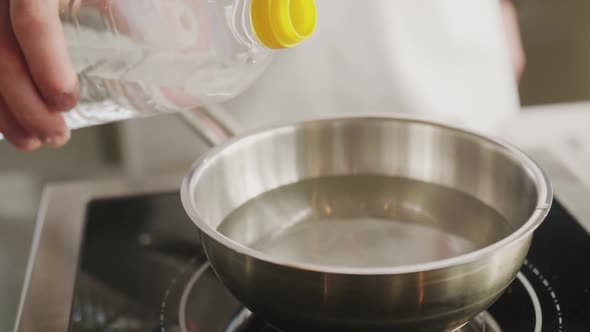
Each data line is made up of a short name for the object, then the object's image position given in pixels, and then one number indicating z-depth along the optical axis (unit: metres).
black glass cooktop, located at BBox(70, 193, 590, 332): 0.46
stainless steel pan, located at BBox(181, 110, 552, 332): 0.36
